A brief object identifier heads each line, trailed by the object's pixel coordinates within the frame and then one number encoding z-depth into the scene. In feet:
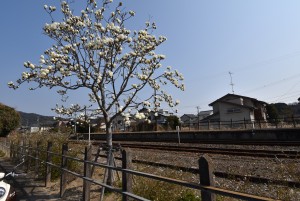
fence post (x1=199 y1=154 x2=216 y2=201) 6.04
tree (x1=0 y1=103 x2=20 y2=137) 73.16
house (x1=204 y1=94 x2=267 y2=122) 90.88
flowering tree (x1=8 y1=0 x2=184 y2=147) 16.47
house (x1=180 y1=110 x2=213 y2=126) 165.53
